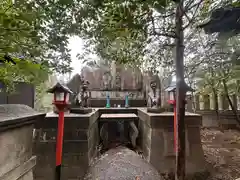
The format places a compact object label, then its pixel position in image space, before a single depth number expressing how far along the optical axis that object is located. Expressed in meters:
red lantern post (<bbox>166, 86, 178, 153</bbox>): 2.84
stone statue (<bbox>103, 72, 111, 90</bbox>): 6.57
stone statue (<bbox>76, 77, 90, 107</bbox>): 3.38
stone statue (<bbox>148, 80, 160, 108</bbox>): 3.58
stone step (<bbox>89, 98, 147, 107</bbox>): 5.96
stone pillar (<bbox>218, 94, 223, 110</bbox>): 7.48
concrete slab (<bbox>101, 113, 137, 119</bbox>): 3.69
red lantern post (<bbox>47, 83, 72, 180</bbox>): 2.25
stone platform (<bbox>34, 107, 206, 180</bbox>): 2.67
